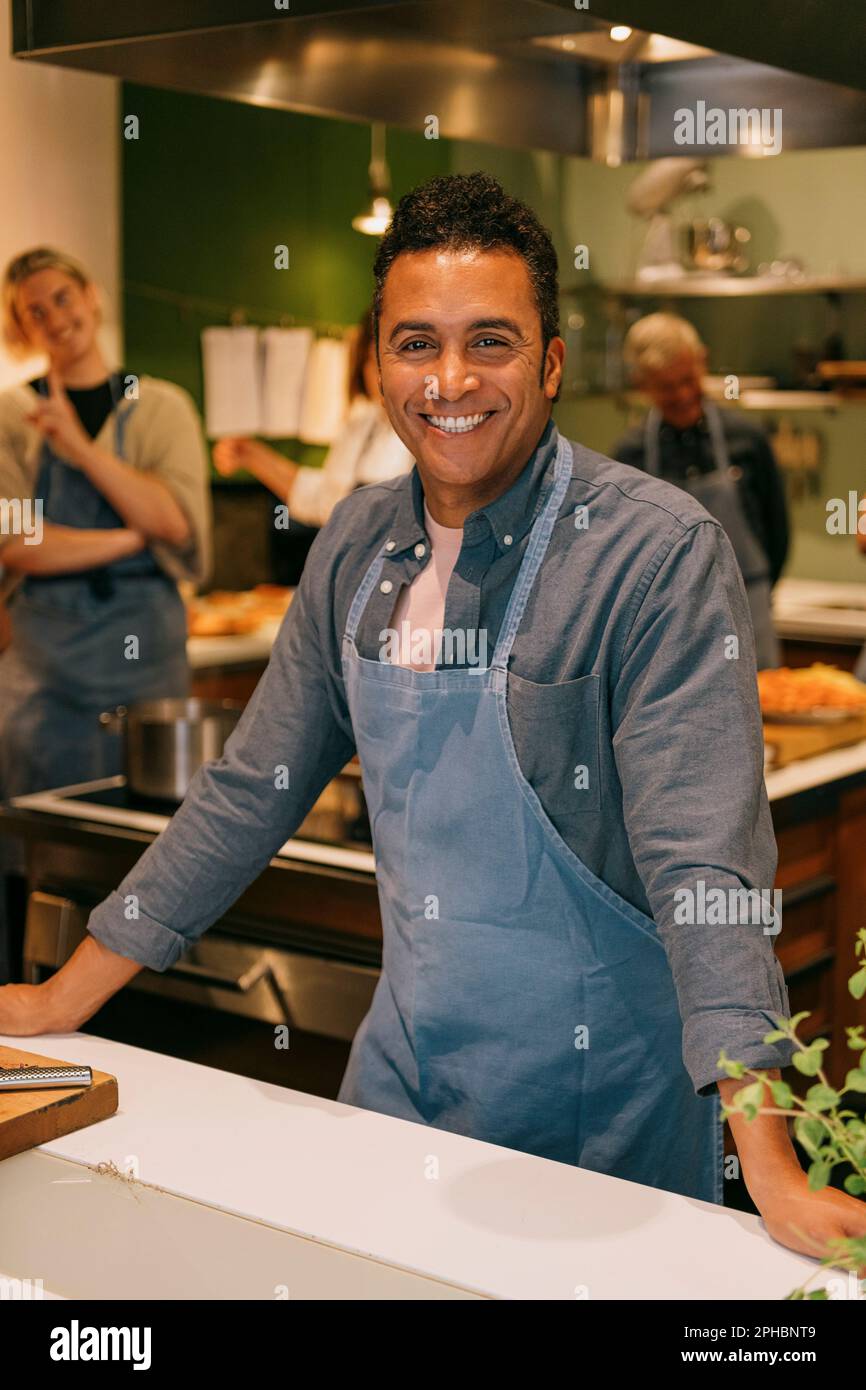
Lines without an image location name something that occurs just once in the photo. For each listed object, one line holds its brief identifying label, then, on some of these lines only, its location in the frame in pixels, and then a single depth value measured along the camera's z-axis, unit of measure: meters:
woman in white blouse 4.21
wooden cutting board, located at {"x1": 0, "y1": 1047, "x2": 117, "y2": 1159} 1.35
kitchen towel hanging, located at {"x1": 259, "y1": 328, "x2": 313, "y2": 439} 5.25
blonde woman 3.56
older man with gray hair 4.41
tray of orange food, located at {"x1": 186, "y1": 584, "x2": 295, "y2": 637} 4.70
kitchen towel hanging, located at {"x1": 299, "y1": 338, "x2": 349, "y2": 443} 5.32
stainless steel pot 2.61
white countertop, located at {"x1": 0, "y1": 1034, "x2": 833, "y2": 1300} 1.16
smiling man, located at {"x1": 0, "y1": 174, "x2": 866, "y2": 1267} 1.43
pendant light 4.74
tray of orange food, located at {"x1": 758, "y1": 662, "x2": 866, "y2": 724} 3.30
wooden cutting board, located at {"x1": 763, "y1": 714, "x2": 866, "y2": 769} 3.05
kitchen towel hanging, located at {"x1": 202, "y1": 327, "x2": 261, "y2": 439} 5.19
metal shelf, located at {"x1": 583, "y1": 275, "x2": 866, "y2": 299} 5.55
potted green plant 0.93
